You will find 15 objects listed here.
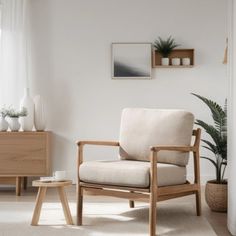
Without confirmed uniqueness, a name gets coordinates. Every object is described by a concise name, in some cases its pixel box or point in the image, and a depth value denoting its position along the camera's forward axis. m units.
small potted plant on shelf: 5.83
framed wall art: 5.91
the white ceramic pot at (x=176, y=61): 5.86
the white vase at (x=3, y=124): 5.45
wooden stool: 3.65
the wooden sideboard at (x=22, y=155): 5.35
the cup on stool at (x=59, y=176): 3.73
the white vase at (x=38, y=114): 5.54
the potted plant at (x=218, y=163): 4.30
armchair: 3.55
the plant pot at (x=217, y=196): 4.30
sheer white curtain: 5.80
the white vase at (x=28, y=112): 5.47
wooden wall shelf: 5.89
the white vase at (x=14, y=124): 5.45
